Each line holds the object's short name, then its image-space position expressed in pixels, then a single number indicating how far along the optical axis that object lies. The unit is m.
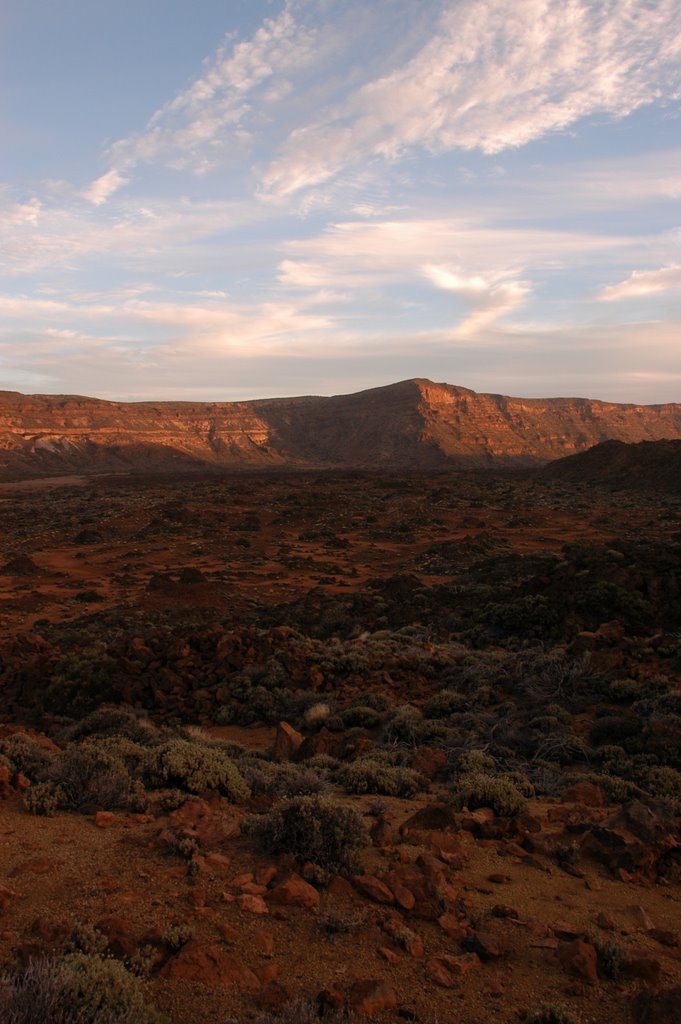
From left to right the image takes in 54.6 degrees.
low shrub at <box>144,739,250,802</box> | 5.64
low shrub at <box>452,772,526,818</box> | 5.51
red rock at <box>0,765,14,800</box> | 5.21
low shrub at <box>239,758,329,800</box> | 5.75
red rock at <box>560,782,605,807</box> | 5.92
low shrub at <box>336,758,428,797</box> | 6.07
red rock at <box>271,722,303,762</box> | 7.30
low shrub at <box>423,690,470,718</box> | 8.73
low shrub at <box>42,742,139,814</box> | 5.22
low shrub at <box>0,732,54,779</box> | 5.69
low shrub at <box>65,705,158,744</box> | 7.59
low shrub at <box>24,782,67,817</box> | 5.00
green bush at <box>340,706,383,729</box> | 8.46
